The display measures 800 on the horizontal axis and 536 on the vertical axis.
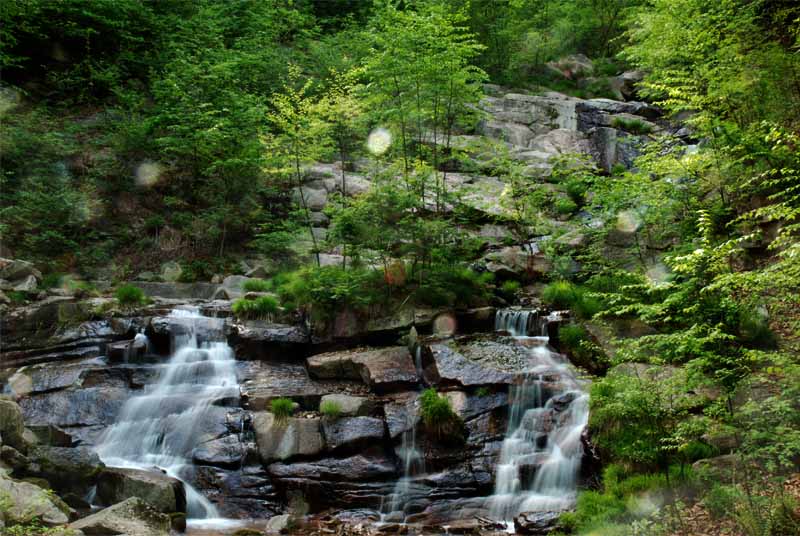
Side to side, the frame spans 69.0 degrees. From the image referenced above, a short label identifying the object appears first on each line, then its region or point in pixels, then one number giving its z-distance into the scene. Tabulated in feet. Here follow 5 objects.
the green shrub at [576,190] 50.74
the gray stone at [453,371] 34.53
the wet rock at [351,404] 33.55
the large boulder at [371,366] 35.99
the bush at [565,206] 52.66
